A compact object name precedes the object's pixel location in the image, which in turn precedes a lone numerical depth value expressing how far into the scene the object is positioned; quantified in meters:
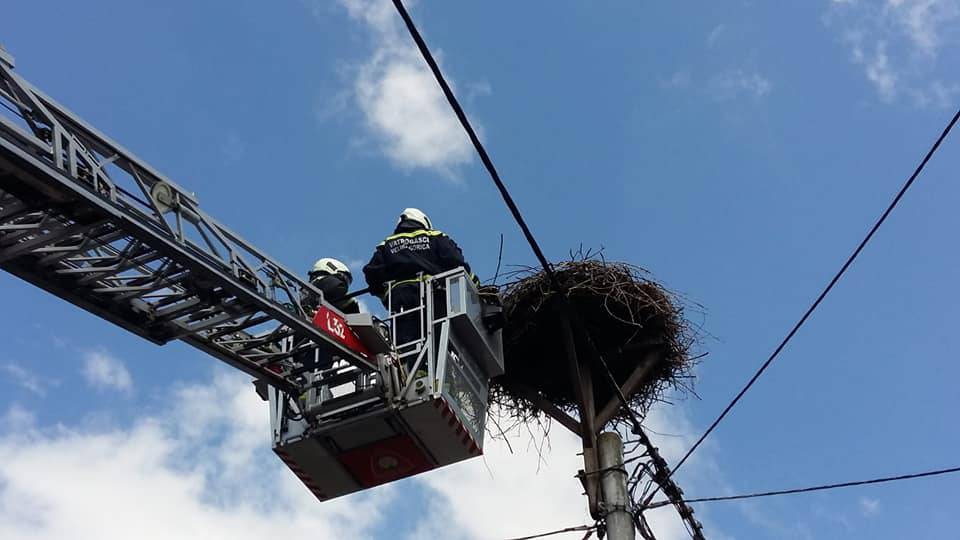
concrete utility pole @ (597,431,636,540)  10.45
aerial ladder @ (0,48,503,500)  8.06
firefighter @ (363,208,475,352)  11.77
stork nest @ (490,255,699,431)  13.04
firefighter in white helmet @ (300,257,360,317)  11.60
